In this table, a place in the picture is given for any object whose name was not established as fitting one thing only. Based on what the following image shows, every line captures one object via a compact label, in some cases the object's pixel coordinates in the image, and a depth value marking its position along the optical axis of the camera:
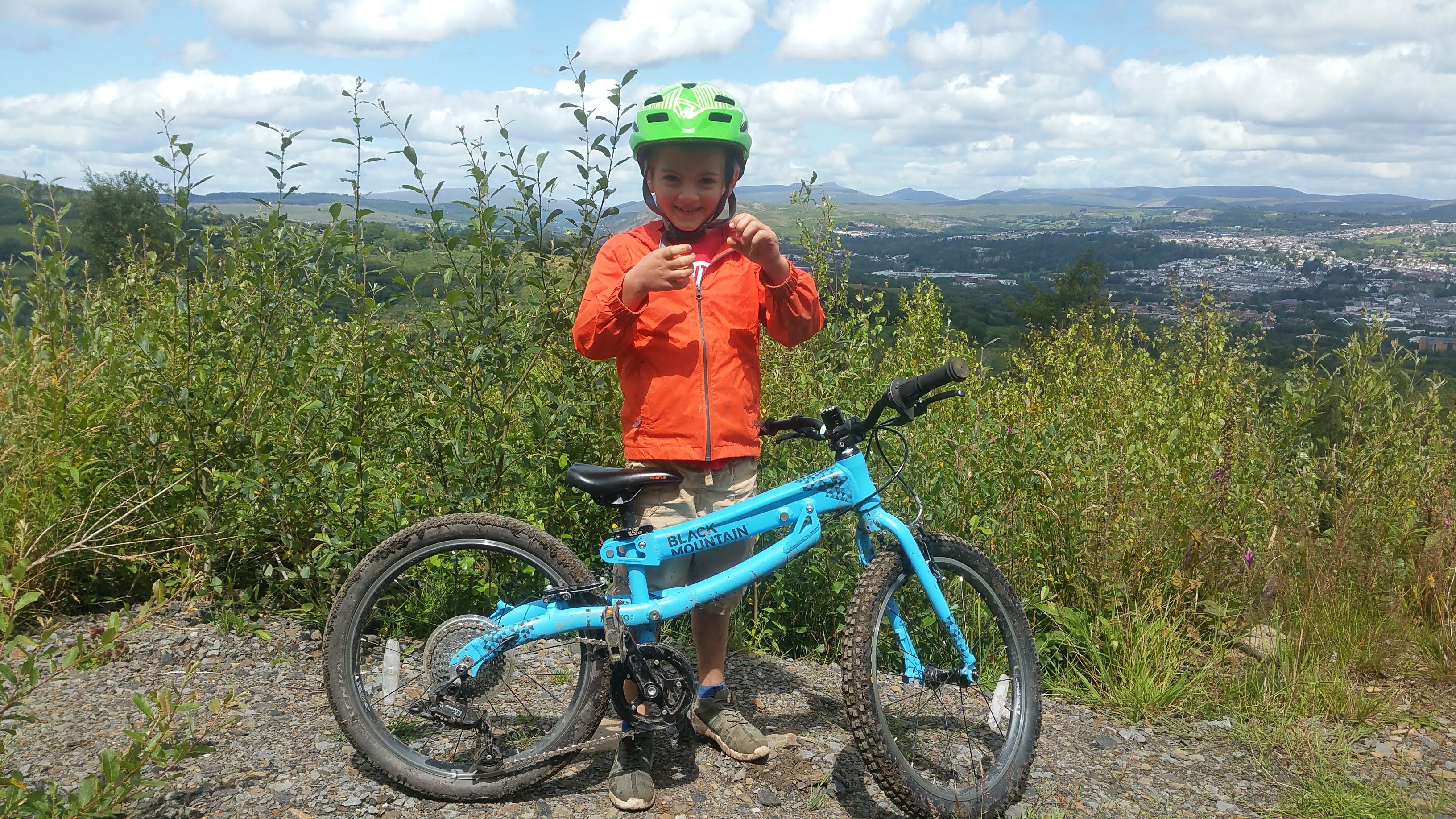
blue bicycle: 2.88
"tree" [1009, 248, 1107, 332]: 39.72
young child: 2.94
